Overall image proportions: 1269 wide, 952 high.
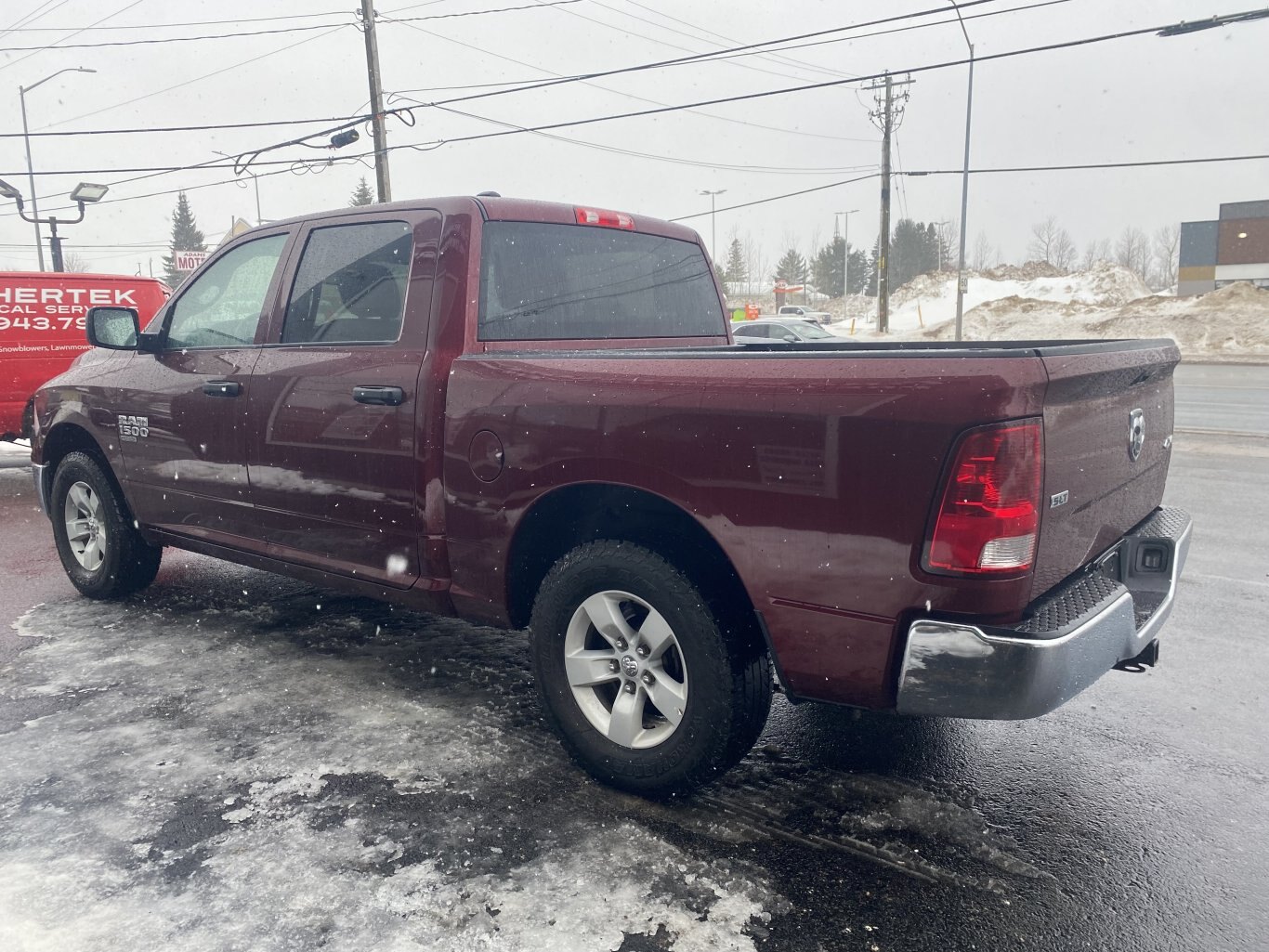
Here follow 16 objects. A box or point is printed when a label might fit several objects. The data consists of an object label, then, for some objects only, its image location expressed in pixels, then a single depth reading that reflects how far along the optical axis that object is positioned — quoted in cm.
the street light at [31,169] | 2365
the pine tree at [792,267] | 12475
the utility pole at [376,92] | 1973
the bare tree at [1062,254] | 10569
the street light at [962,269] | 2789
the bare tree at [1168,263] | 9338
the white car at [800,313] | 5669
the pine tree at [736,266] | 11206
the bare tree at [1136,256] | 10381
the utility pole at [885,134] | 3516
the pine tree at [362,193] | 8006
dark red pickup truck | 238
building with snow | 6275
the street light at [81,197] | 1761
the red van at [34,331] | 988
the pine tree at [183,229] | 9162
